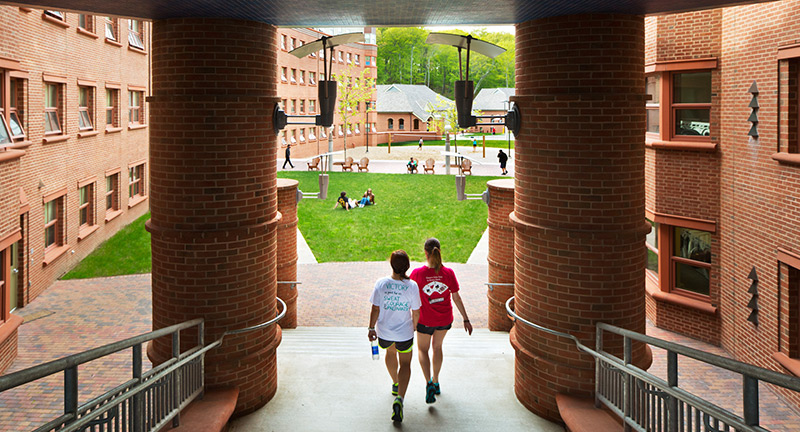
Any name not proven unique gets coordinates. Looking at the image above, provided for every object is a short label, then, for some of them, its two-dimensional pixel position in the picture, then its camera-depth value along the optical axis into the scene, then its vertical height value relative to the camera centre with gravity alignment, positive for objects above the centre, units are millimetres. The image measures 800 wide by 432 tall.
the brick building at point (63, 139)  13414 +1164
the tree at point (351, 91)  57594 +8143
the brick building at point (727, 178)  9969 -20
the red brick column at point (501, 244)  11711 -1236
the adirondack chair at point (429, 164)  38625 +826
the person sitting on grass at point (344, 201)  29500 -1064
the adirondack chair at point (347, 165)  39875 +804
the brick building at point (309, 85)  50344 +7728
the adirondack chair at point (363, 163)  40581 +910
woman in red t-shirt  7012 -1321
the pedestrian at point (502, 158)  36312 +1109
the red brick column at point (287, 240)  11719 -1180
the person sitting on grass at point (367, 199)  30203 -997
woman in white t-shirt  6465 -1387
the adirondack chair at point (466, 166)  36588 +662
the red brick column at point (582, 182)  6742 -51
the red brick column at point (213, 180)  6836 -19
